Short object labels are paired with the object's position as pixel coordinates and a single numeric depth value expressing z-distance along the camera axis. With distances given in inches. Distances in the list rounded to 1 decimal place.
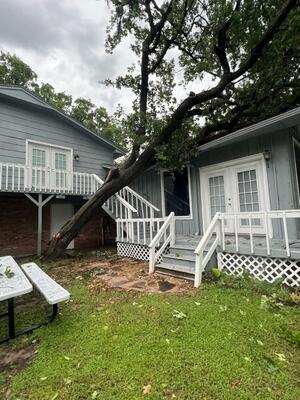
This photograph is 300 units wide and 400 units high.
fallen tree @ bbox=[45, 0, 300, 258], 265.0
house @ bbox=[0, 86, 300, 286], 187.0
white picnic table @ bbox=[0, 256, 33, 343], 98.9
